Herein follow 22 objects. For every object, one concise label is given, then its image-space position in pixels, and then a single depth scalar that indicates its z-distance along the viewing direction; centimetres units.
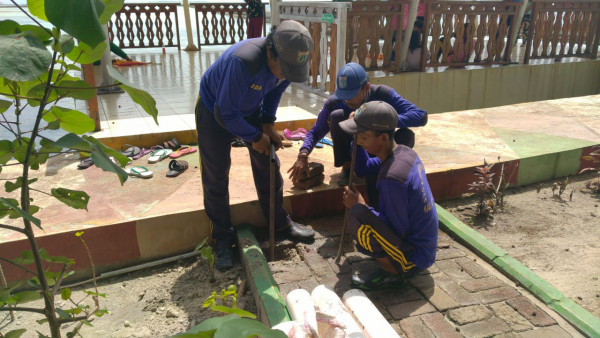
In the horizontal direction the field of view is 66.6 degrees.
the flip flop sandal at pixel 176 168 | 451
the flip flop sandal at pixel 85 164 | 464
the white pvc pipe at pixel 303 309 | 224
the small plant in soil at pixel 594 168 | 463
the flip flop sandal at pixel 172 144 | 527
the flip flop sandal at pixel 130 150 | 507
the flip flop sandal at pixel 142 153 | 502
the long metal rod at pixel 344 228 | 334
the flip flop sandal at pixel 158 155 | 486
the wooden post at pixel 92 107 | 500
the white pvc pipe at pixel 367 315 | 241
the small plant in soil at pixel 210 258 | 322
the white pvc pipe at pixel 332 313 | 235
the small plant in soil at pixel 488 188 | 415
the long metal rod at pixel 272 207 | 326
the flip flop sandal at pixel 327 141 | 550
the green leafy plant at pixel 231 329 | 76
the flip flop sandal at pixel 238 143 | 536
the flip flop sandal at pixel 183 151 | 505
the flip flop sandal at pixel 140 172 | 445
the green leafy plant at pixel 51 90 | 79
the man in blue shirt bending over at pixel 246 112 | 295
